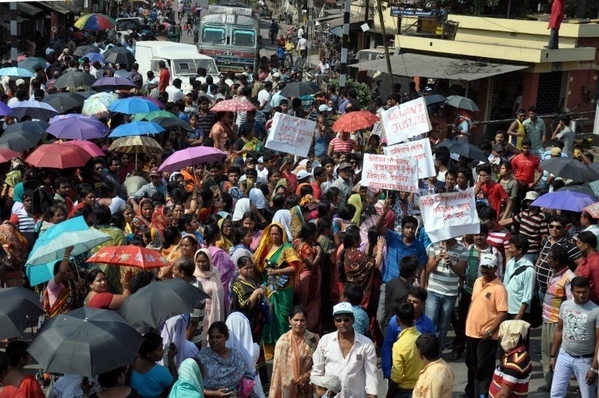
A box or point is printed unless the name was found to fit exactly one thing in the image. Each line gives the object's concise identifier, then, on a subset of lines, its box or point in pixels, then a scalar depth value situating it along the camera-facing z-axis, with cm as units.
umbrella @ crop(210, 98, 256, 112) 1700
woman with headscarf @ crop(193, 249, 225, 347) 923
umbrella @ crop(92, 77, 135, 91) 1931
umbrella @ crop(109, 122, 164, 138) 1455
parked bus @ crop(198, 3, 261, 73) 3064
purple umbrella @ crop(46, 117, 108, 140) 1429
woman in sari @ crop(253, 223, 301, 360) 1019
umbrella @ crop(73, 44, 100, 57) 2759
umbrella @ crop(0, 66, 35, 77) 1998
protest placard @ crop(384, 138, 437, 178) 1156
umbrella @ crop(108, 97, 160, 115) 1627
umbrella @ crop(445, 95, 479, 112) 1853
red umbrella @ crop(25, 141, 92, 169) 1265
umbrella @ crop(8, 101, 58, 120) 1581
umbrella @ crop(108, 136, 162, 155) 1417
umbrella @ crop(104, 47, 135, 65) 2605
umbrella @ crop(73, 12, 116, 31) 3675
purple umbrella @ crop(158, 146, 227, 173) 1305
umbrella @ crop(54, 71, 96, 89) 1919
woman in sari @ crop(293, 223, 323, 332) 1045
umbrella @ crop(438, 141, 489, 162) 1462
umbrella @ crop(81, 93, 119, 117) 1656
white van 2622
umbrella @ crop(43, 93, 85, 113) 1670
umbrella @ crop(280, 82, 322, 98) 2003
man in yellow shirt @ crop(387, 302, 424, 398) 797
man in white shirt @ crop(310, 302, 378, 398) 779
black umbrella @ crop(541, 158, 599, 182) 1330
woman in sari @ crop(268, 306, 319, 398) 823
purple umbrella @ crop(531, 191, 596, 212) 1177
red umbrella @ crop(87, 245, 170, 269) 893
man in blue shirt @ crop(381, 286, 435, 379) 852
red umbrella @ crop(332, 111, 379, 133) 1584
